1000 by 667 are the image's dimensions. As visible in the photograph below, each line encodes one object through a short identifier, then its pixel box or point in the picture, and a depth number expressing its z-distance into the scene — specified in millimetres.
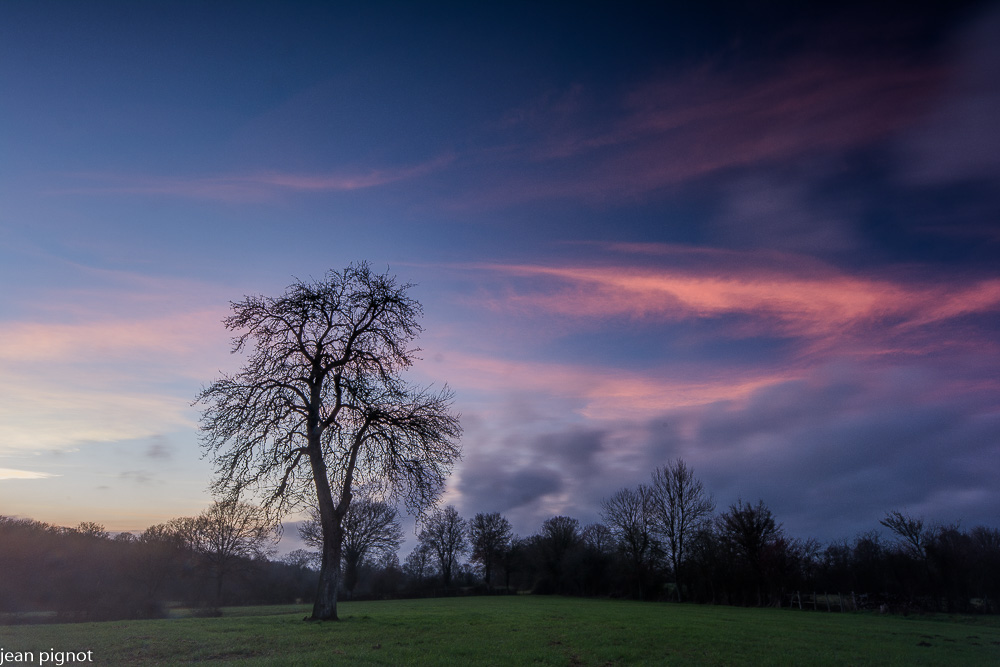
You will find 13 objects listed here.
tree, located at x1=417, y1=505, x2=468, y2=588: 88812
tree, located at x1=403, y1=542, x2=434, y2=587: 83938
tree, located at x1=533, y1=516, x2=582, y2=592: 76375
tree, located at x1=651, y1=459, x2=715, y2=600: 62312
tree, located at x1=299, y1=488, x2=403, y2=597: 67312
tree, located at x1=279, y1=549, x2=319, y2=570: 73762
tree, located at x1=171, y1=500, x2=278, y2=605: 55312
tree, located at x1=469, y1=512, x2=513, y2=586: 89312
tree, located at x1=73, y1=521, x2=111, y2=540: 50031
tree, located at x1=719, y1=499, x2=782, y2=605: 53312
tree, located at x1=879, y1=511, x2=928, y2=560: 46625
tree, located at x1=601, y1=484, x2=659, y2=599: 64438
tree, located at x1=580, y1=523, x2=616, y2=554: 74375
